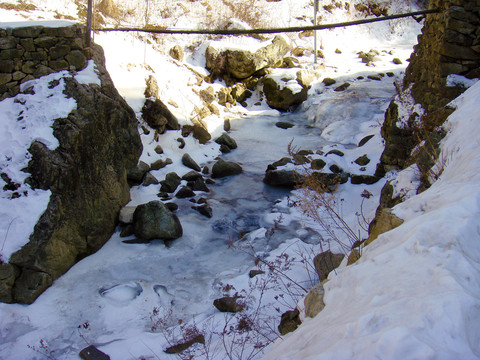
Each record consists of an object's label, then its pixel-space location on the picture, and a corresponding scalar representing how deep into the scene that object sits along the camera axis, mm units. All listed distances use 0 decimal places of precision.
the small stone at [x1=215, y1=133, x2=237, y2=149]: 9898
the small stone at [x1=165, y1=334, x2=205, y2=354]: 3574
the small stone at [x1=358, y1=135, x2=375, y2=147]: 9109
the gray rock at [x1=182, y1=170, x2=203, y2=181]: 7789
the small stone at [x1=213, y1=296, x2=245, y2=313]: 4199
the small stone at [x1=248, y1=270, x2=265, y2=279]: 4812
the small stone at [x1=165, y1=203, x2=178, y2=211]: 6625
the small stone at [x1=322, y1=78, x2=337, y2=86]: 13836
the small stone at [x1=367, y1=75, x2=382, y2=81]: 13723
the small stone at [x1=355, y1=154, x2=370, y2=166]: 7914
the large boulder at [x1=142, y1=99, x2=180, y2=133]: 8859
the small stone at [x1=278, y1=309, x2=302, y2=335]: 3029
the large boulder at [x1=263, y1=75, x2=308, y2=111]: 13148
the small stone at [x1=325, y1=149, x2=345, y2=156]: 8711
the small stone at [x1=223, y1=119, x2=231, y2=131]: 10992
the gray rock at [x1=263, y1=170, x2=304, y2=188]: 7693
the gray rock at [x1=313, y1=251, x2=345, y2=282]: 4059
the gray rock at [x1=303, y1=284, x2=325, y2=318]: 2590
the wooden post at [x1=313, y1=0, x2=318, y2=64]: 15493
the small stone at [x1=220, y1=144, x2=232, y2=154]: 9709
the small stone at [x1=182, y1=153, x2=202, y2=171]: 8445
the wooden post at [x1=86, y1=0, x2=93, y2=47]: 5291
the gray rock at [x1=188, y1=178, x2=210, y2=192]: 7531
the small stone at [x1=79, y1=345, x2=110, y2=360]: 3633
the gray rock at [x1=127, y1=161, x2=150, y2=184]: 7160
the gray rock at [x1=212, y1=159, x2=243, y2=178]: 8289
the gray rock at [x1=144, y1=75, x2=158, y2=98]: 9242
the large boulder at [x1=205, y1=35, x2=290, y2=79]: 13359
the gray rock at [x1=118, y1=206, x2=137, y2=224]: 5953
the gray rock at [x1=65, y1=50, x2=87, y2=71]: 5840
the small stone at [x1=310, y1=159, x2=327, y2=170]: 7870
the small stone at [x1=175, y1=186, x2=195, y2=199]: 7152
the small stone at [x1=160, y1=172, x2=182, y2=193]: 7305
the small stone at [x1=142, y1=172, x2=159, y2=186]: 7312
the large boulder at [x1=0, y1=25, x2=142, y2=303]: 4508
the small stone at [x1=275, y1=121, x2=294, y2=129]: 11648
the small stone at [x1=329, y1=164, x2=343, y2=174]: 7908
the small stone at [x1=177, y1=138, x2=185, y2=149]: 9036
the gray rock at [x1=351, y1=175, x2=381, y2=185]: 7188
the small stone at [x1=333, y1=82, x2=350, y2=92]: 13266
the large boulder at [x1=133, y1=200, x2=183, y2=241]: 5730
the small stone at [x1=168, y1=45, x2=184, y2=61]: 12805
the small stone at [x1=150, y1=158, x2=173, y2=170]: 7960
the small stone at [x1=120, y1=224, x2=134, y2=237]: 5812
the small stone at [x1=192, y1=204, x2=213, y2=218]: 6586
